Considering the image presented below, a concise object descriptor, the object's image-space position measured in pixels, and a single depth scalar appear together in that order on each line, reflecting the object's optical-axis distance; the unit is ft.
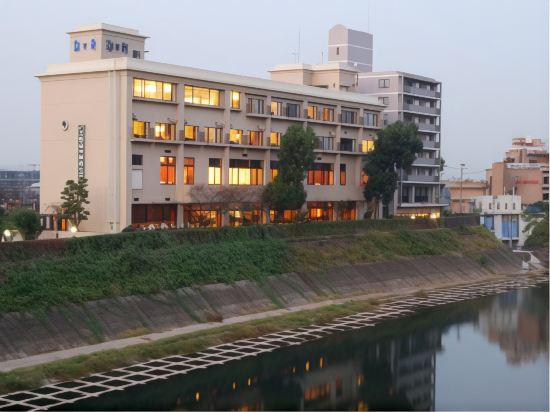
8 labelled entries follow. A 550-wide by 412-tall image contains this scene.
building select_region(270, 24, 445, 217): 237.04
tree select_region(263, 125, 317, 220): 183.73
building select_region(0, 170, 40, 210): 261.24
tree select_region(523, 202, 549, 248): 250.37
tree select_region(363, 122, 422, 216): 208.54
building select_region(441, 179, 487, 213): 324.19
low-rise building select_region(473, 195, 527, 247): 276.31
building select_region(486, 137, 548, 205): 327.06
